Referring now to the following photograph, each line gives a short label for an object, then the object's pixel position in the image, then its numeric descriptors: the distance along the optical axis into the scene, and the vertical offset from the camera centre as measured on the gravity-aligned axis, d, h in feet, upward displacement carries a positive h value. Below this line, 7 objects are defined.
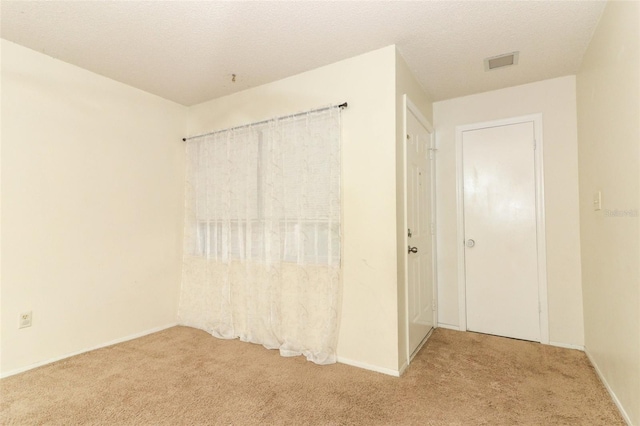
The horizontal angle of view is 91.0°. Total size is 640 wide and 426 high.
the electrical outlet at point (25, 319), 7.88 -2.47
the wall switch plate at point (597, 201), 7.12 +0.31
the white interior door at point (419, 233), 8.82 -0.52
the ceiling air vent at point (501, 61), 8.45 +4.28
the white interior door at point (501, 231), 9.98 -0.52
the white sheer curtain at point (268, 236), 8.66 -0.55
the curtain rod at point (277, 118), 8.51 +3.04
